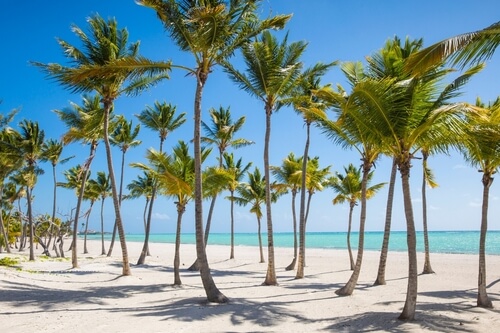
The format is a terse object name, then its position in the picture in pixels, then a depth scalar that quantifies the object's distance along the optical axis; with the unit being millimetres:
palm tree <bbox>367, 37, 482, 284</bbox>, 8461
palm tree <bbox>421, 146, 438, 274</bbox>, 18062
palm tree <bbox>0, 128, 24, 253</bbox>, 24289
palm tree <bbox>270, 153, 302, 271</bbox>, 21797
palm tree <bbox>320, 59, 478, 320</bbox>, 7945
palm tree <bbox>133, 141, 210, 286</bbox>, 13826
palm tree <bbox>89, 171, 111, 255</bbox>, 36656
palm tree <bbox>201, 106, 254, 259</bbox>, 23212
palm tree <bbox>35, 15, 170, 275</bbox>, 15531
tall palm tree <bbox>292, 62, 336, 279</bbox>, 15391
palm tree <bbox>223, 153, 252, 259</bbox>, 27848
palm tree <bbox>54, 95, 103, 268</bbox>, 19172
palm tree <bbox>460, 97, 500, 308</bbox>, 8109
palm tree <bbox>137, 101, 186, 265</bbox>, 23156
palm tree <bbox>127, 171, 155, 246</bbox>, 35219
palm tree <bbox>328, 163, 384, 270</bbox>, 22188
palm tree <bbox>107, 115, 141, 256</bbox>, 26016
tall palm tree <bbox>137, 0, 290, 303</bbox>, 10250
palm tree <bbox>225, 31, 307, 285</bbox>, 13922
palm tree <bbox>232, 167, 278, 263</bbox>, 28109
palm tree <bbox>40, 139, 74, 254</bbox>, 26234
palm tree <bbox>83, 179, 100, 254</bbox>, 36562
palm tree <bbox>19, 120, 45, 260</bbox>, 24891
